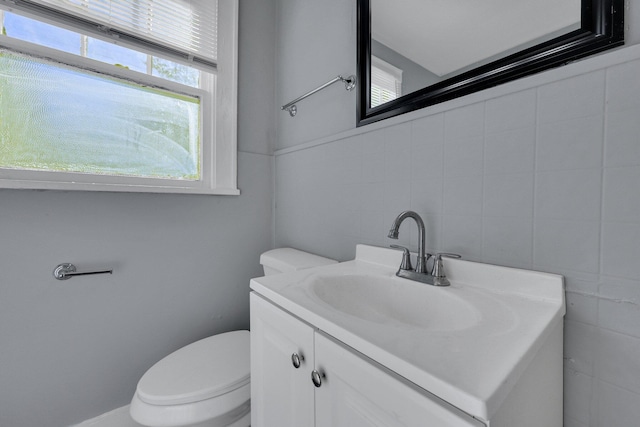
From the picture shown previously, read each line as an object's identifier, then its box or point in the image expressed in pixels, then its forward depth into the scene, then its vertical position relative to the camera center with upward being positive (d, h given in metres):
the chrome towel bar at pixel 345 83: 1.08 +0.52
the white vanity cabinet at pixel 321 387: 0.36 -0.32
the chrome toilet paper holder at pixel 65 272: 0.99 -0.26
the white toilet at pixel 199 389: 0.81 -0.60
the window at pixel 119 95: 0.97 +0.48
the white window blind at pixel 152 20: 1.02 +0.81
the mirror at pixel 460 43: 0.58 +0.45
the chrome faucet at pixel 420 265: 0.73 -0.17
